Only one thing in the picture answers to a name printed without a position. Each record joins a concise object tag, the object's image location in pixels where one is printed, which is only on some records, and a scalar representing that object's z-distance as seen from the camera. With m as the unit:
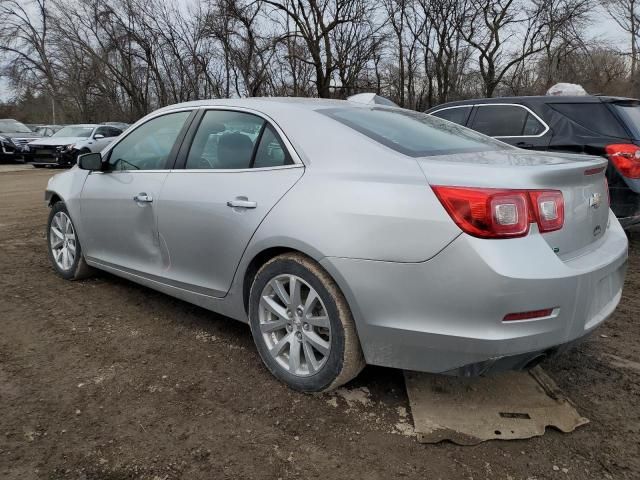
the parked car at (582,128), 4.97
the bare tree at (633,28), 34.09
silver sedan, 2.09
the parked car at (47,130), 22.73
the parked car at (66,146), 17.92
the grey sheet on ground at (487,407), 2.35
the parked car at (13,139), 20.11
